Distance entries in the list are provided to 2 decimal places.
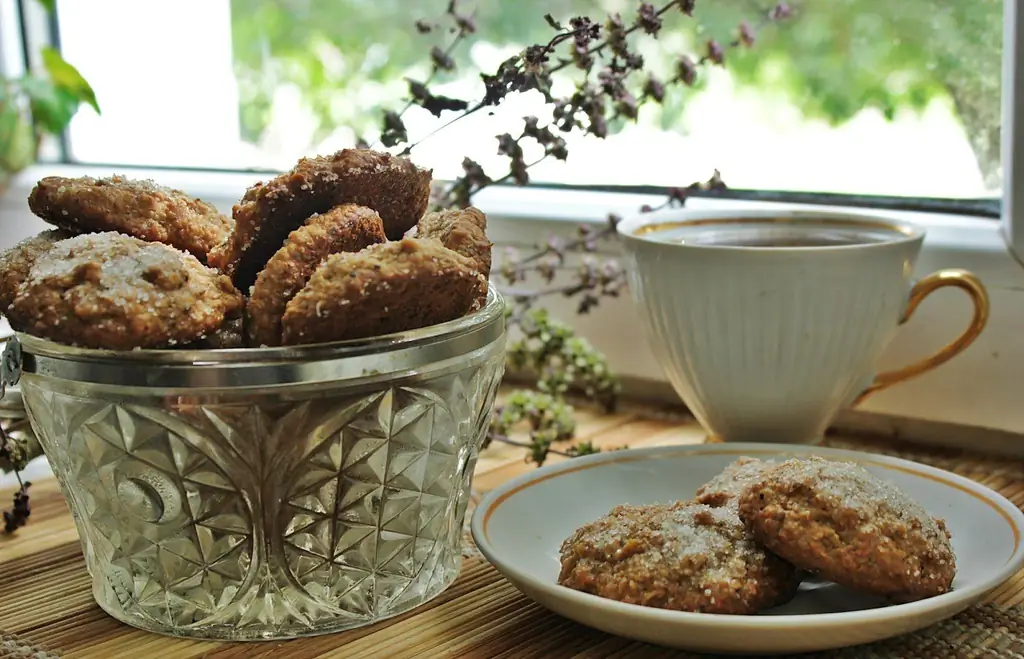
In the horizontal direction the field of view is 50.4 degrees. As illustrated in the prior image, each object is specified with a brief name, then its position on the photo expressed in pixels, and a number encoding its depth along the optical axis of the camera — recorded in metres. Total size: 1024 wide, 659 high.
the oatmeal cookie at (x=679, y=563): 0.61
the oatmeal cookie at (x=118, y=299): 0.59
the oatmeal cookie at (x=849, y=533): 0.61
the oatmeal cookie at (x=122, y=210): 0.69
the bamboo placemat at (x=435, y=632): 0.65
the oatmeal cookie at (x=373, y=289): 0.60
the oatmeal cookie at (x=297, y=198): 0.65
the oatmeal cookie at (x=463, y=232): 0.70
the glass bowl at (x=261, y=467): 0.61
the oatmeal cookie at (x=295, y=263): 0.62
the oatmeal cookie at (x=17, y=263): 0.65
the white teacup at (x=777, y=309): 0.86
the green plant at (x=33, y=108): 1.55
